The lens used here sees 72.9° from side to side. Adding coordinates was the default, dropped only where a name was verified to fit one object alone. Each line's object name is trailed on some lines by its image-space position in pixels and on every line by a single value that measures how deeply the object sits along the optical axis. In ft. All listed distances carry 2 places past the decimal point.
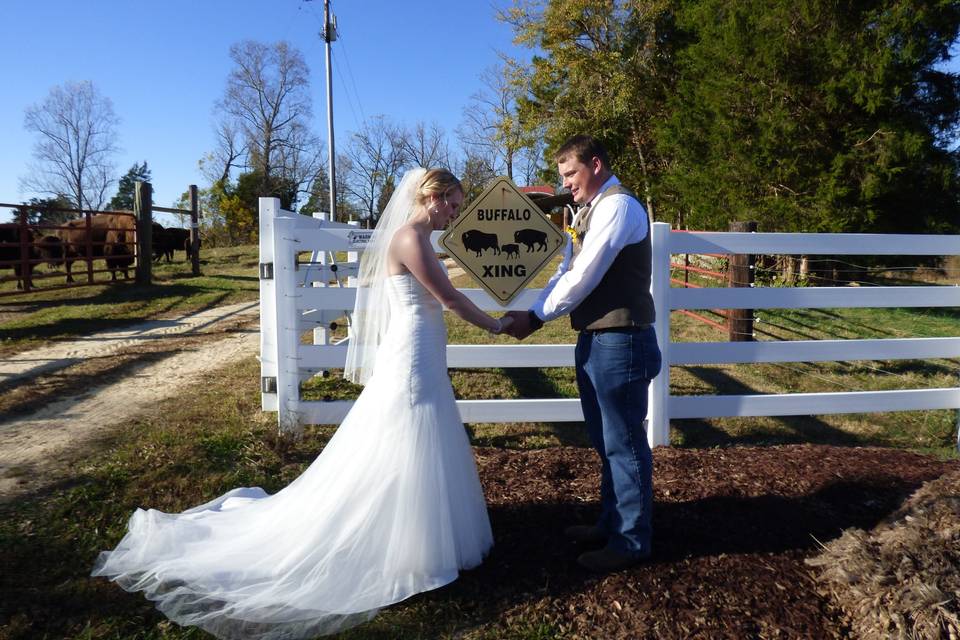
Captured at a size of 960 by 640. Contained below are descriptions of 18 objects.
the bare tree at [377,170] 170.50
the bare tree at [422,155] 154.10
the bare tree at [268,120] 154.30
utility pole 88.53
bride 9.04
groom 9.31
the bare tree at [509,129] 89.35
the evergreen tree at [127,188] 233.49
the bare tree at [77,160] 173.99
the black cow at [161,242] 72.36
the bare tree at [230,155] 158.92
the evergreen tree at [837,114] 45.44
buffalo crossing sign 11.85
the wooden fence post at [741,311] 27.86
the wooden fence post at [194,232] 56.95
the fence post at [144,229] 51.39
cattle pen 42.88
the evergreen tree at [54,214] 134.41
